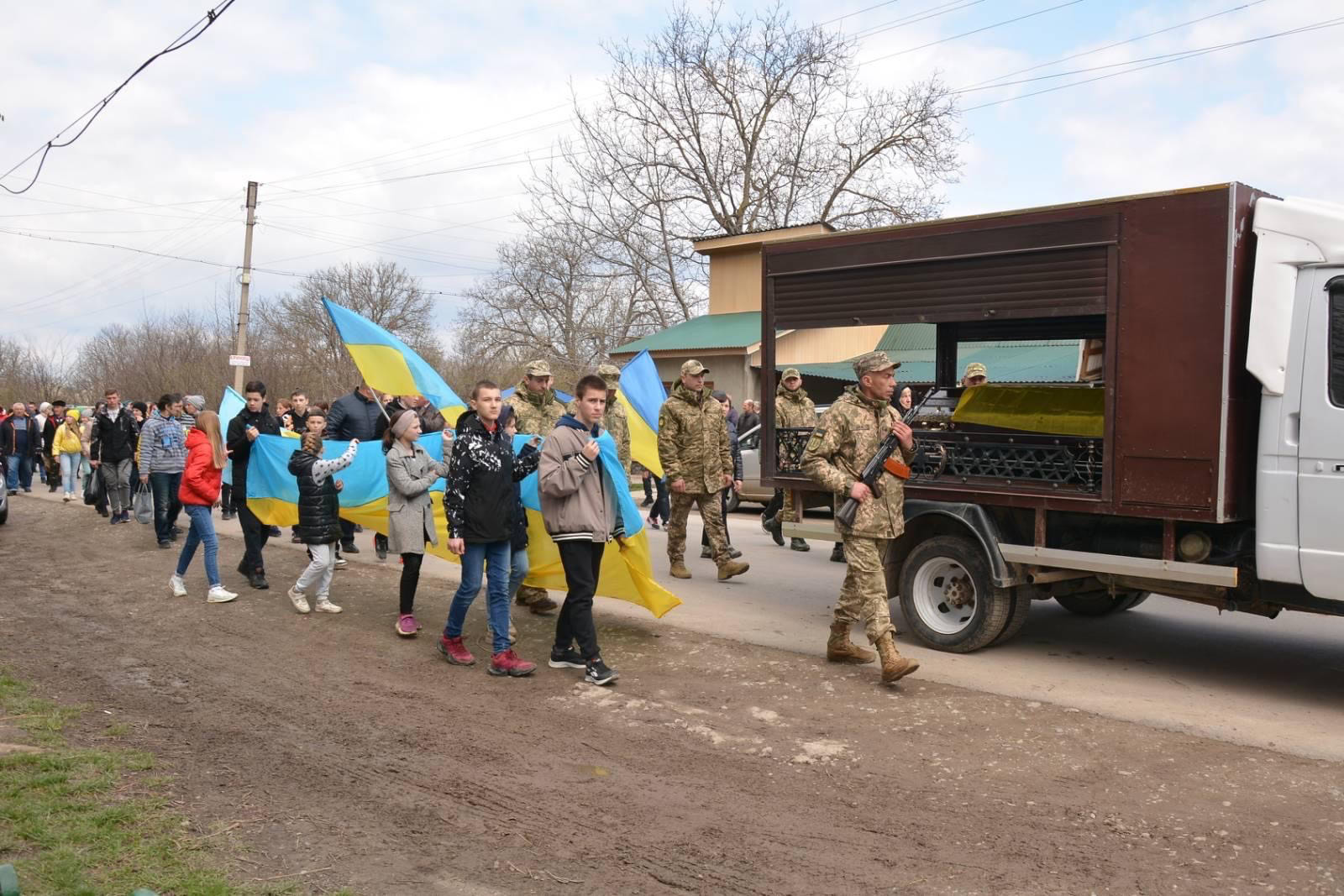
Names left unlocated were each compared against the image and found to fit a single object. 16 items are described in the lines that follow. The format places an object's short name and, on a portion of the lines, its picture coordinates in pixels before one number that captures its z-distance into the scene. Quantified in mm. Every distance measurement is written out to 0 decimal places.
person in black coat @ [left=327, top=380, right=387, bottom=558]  10828
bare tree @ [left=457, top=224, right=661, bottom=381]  43625
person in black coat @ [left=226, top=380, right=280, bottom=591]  9977
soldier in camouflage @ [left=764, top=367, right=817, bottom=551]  11031
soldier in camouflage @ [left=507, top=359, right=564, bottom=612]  9227
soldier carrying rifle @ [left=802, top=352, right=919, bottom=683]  6734
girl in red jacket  9266
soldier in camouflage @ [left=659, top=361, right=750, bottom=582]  10438
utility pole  29438
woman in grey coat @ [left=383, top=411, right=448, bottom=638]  8047
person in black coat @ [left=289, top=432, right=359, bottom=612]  8711
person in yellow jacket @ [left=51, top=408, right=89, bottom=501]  19328
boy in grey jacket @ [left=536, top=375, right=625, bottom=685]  6629
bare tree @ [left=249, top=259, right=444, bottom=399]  44812
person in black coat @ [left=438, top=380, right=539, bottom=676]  6902
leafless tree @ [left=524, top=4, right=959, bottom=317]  37531
